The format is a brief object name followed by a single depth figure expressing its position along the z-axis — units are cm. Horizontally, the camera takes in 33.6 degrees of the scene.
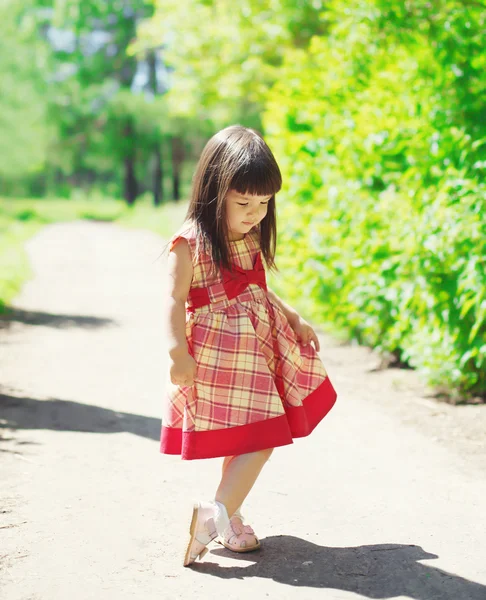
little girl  301
